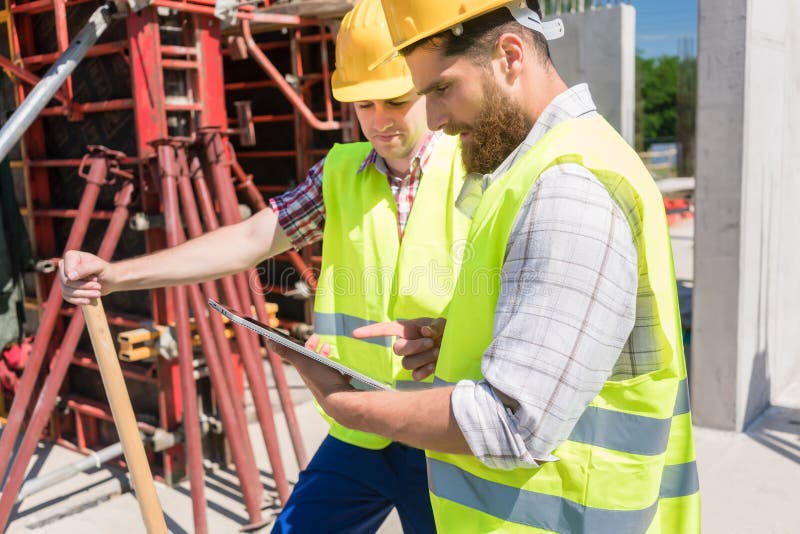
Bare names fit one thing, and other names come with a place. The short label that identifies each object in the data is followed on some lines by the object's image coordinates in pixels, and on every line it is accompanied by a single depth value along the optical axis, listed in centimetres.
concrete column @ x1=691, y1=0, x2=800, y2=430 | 477
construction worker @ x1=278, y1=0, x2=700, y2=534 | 137
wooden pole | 231
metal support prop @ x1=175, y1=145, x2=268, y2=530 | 407
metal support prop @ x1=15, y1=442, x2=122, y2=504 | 412
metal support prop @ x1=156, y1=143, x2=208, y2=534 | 400
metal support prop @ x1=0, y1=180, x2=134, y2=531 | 390
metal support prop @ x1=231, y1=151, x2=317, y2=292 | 476
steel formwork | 420
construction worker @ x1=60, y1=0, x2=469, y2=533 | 254
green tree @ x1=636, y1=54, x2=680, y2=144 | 4844
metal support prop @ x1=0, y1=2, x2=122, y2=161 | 369
